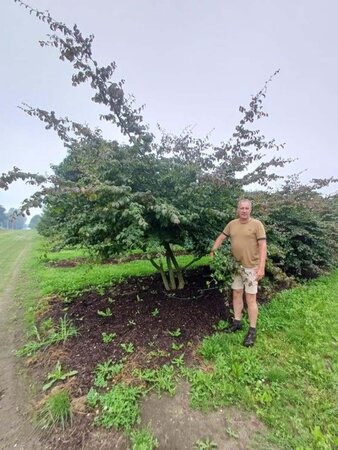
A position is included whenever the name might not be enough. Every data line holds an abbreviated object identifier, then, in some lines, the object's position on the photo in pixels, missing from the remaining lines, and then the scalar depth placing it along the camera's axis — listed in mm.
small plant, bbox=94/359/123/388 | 2236
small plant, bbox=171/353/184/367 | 2461
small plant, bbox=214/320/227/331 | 3052
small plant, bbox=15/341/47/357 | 2941
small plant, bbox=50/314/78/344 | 3002
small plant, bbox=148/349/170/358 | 2557
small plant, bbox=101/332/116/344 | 2825
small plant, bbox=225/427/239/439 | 1755
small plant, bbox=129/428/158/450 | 1680
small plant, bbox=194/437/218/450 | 1676
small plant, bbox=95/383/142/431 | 1870
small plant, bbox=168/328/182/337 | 2869
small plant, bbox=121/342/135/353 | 2632
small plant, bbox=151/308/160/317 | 3314
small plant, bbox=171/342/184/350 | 2666
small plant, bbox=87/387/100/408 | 2039
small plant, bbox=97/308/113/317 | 3459
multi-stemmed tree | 2674
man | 2785
